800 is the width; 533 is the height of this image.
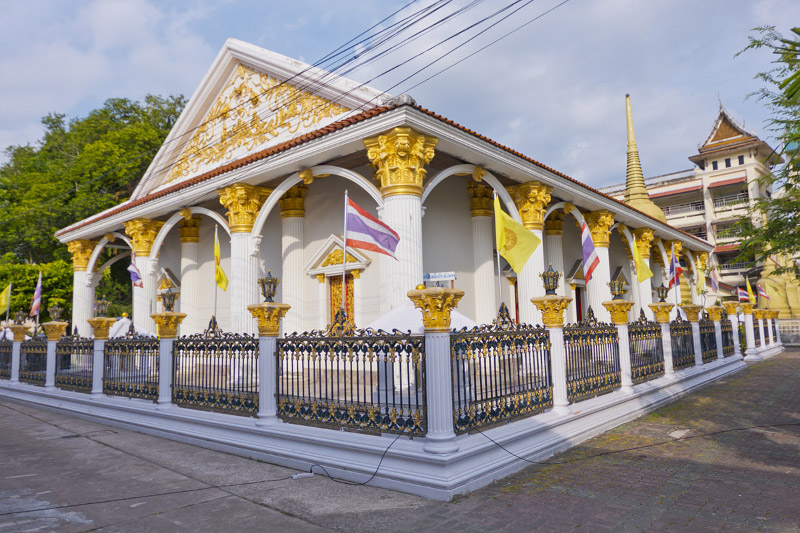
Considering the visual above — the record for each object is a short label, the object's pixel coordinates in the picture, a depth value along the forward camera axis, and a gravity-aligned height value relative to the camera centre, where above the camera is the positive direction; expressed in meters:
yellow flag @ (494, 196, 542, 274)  7.99 +1.20
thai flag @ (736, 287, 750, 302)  21.33 +0.70
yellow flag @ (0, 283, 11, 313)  15.59 +1.16
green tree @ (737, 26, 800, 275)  8.24 +1.79
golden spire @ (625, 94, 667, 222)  28.29 +7.39
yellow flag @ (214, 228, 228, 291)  12.15 +1.24
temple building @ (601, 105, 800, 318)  38.03 +9.44
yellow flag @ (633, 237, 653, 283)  13.34 +1.15
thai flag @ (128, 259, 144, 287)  14.41 +1.57
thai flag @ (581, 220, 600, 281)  10.14 +1.22
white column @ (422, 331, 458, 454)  4.81 -0.68
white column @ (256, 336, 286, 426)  6.27 -0.65
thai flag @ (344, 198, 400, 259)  7.70 +1.39
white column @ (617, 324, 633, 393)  8.22 -0.72
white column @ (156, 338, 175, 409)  7.88 -0.64
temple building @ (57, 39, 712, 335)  9.47 +3.06
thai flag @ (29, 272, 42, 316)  16.28 +1.05
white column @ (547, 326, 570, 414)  6.61 -0.65
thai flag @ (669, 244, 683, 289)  15.13 +1.30
